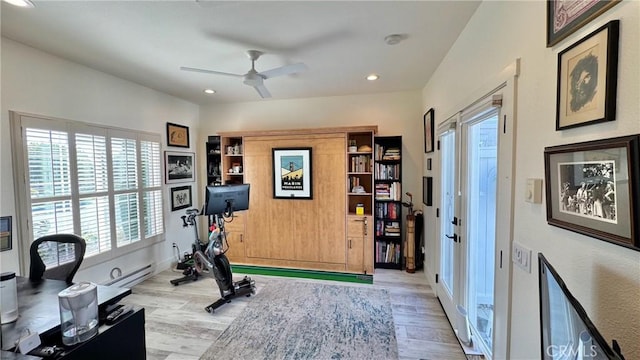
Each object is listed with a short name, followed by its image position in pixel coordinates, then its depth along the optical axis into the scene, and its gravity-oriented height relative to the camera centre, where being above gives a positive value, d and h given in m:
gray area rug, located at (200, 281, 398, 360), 2.31 -1.58
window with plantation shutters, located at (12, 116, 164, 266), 2.55 -0.12
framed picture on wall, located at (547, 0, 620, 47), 0.89 +0.56
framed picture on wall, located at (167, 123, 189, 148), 4.27 +0.64
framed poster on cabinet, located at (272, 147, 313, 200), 4.12 -0.04
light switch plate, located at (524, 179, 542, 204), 1.24 -0.12
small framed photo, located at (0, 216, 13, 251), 2.32 -0.52
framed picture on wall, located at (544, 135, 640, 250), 0.76 -0.08
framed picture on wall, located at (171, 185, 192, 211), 4.36 -0.42
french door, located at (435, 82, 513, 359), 1.60 -0.43
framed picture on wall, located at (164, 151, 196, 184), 4.24 +0.10
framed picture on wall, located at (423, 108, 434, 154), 3.38 +0.52
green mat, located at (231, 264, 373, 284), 3.84 -1.58
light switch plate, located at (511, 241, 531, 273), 1.35 -0.48
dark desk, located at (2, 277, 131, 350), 1.26 -0.74
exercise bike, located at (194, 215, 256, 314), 3.14 -1.16
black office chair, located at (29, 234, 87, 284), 1.83 -0.65
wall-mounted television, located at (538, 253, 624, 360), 0.61 -0.45
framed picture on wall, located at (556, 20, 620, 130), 0.83 +0.30
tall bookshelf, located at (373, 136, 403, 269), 4.19 -0.61
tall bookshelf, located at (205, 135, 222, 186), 4.89 +0.21
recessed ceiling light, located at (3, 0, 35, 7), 1.75 +1.17
